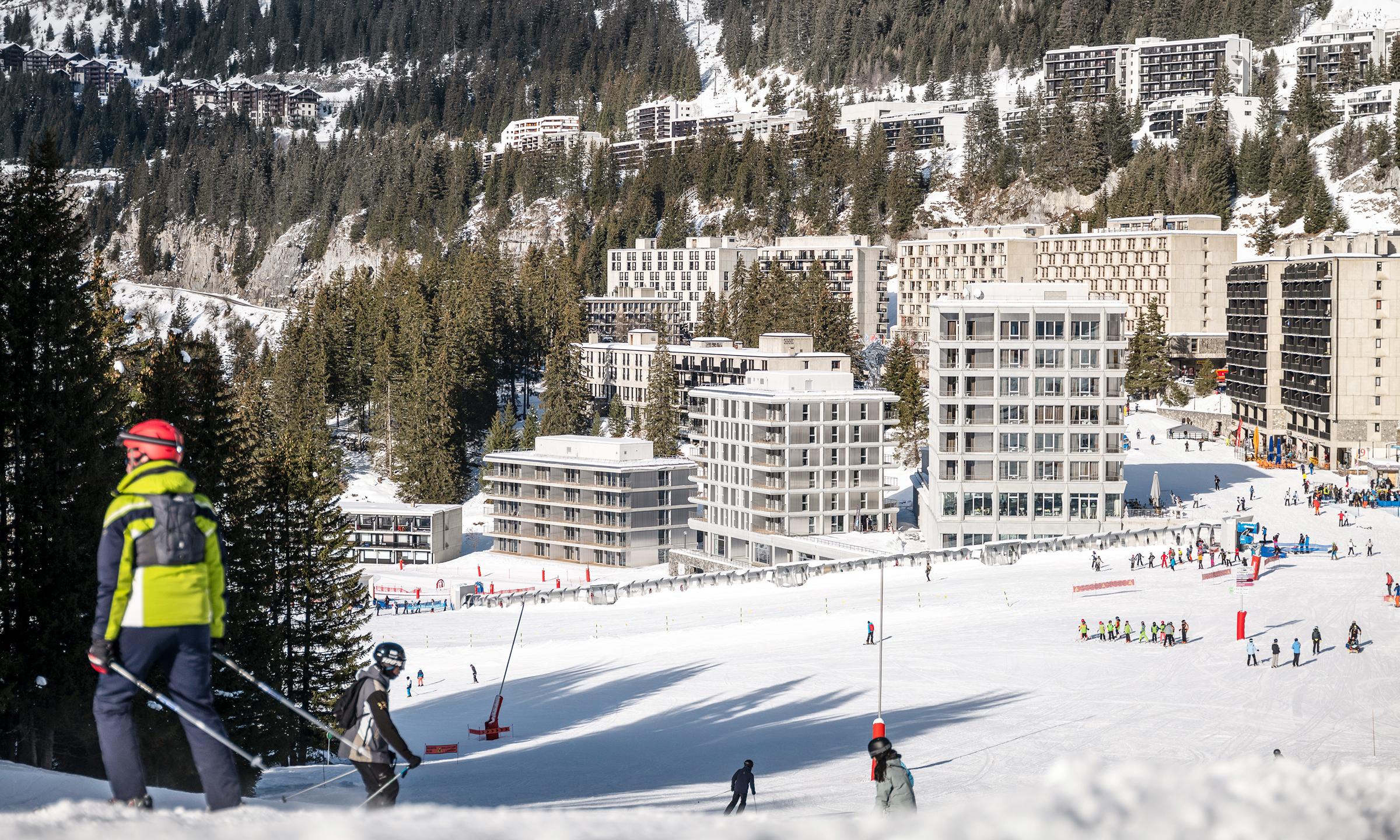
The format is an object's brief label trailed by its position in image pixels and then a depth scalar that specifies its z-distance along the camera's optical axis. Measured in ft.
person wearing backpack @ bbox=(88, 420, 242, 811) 23.49
